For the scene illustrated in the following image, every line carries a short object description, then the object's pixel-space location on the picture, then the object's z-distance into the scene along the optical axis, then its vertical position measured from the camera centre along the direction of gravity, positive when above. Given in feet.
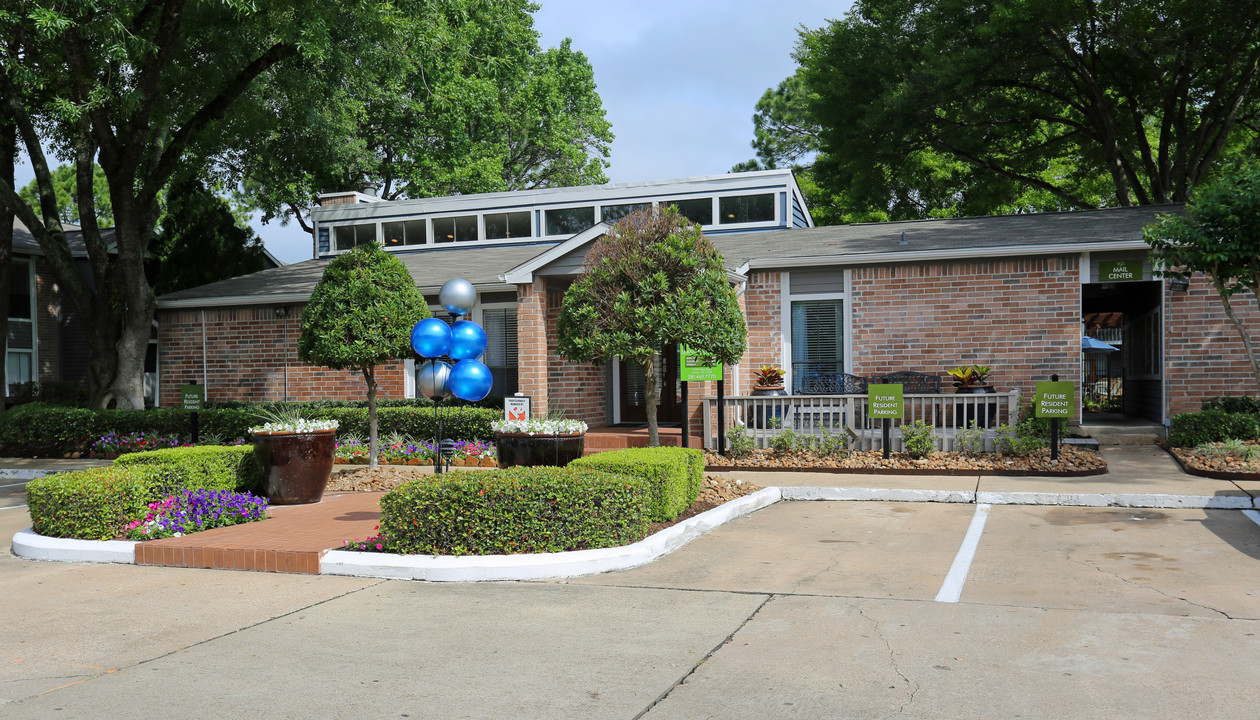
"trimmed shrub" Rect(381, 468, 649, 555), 24.03 -4.45
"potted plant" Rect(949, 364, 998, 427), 46.96 -2.35
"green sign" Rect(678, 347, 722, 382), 41.71 -1.31
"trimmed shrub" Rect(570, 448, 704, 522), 28.07 -3.90
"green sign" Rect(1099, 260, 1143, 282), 48.32 +3.43
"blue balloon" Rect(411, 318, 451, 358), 39.34 +0.28
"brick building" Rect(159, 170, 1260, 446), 48.67 +1.48
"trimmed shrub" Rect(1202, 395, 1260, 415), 44.04 -3.28
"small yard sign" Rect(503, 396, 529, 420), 44.96 -3.15
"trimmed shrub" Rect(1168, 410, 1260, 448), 41.78 -4.17
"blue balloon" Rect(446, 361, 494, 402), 39.60 -1.53
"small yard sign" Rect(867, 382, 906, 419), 43.34 -2.88
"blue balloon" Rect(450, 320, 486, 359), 40.42 +0.18
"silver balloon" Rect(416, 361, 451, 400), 41.27 -1.49
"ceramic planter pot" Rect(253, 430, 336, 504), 33.88 -4.24
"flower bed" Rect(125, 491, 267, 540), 27.07 -5.08
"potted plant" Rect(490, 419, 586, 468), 30.68 -3.26
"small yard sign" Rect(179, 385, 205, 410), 55.47 -2.83
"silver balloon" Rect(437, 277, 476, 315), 45.16 +2.35
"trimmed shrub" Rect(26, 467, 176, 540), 26.86 -4.46
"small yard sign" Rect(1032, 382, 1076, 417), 40.60 -2.75
